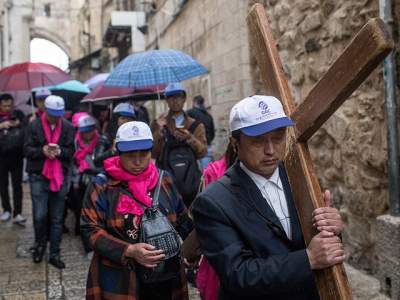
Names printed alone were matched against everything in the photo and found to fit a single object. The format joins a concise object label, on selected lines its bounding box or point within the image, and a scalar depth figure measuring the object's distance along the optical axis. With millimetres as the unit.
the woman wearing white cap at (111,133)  5445
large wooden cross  1579
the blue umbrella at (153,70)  5430
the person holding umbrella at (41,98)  6656
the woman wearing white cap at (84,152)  6478
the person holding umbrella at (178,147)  4879
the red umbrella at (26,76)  7730
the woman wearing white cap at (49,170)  5414
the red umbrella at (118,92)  7086
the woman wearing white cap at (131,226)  2732
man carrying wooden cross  1702
